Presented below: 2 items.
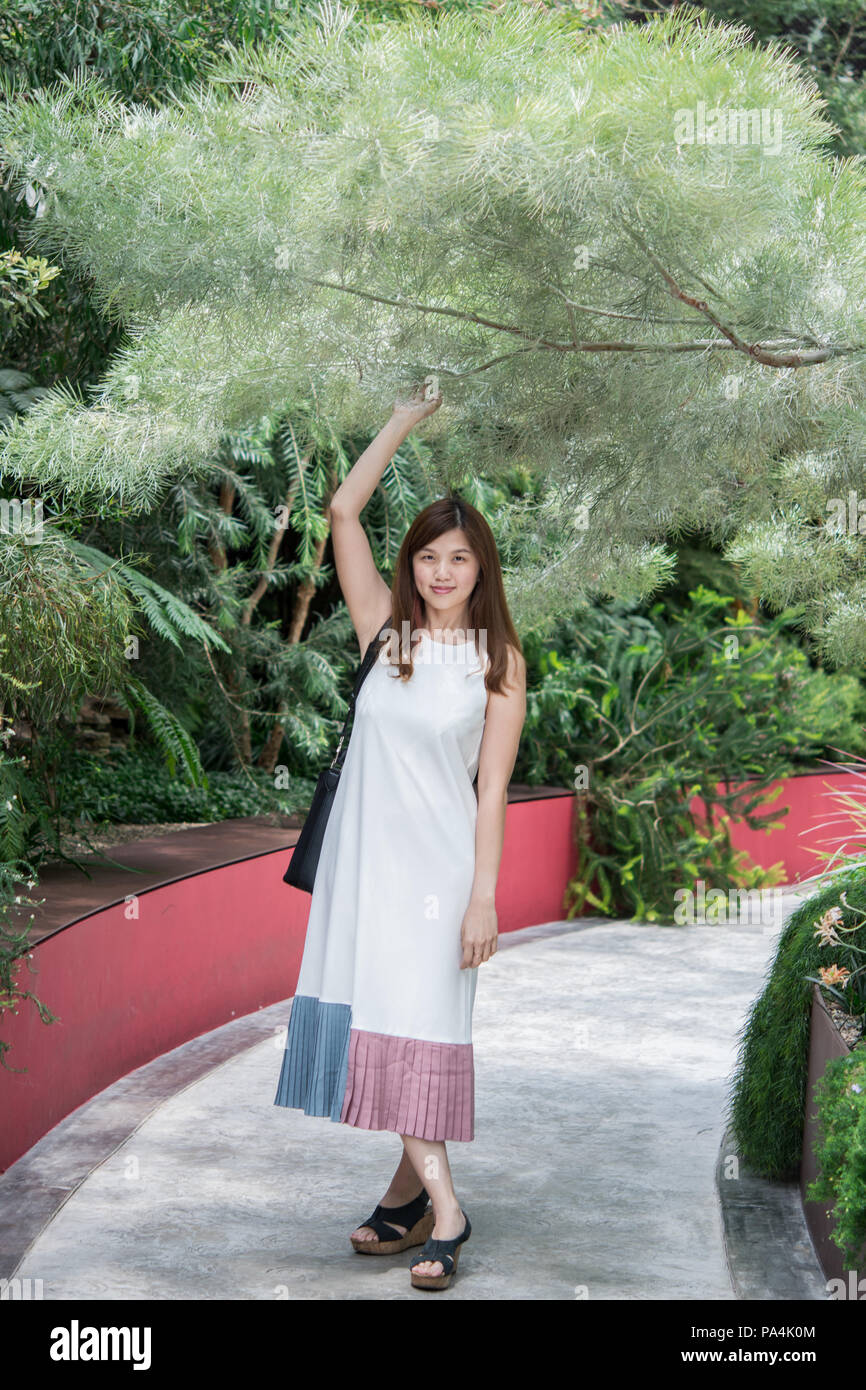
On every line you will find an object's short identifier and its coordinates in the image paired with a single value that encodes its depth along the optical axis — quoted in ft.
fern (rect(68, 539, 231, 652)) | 16.58
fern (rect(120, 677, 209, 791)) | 17.88
